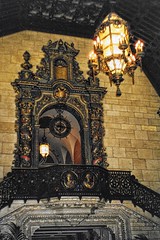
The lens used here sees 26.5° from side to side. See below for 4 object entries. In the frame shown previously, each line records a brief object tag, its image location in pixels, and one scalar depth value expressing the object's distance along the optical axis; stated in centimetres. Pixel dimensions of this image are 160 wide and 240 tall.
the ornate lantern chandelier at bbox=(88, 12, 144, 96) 711
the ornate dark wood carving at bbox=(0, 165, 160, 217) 1027
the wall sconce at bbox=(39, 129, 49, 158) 1298
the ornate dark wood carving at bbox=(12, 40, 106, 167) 1183
